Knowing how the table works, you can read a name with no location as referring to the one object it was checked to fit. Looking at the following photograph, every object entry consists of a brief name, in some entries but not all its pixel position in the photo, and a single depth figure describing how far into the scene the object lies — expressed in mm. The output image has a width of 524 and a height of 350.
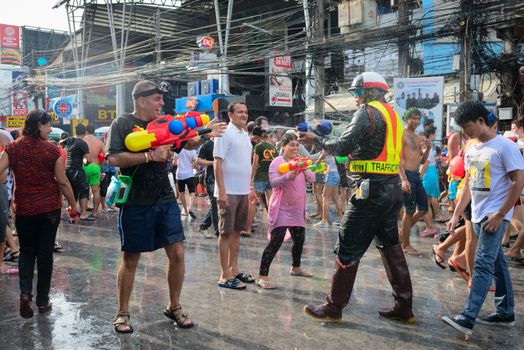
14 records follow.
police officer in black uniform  4230
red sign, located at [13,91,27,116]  39825
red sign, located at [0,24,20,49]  55125
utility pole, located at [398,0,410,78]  15922
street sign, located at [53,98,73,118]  26797
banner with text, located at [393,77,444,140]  14681
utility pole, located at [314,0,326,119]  17688
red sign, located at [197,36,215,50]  26062
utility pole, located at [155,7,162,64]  26219
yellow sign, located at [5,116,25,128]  25256
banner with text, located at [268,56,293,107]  24234
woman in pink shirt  5613
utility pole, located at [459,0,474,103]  13797
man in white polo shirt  5320
